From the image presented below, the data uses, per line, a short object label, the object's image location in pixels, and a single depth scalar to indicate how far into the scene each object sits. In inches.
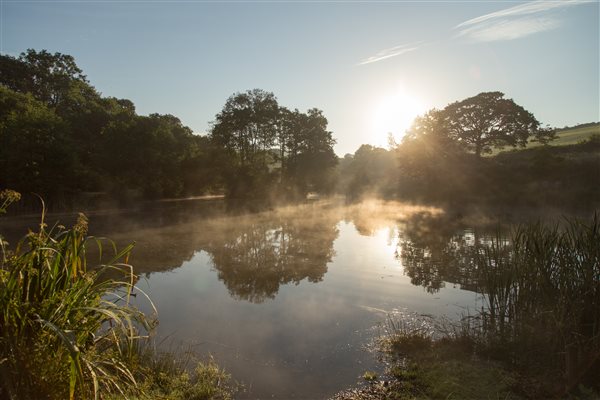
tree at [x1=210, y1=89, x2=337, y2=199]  2069.4
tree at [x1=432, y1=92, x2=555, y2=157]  1774.1
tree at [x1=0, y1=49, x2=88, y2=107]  1914.4
